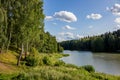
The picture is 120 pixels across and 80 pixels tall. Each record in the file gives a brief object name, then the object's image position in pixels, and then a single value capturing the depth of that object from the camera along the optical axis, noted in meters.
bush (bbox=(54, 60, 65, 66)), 17.38
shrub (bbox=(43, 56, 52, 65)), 17.19
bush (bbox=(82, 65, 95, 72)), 14.46
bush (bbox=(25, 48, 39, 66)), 15.05
